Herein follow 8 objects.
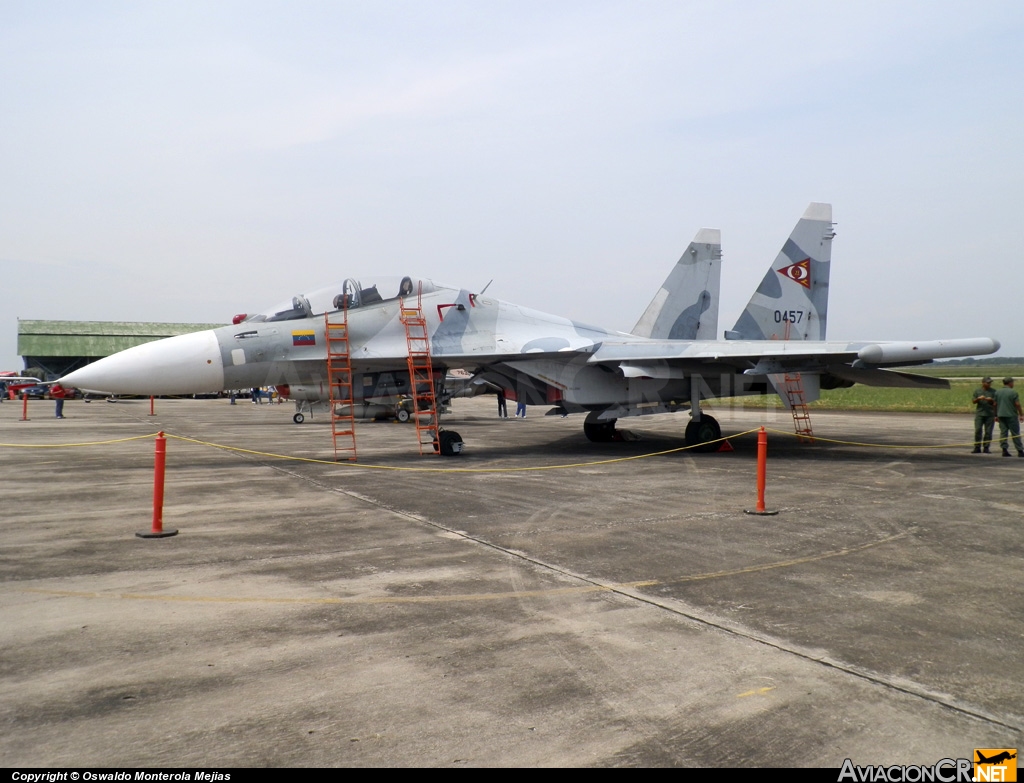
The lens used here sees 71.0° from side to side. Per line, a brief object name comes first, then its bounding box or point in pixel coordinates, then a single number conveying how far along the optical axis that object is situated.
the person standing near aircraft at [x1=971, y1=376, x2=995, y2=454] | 13.90
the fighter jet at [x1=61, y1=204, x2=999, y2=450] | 10.62
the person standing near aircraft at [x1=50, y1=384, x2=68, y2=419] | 27.06
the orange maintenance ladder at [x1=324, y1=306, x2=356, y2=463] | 11.47
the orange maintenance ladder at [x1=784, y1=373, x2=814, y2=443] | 14.45
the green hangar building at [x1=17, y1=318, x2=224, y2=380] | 61.97
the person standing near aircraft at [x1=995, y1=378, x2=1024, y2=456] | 12.85
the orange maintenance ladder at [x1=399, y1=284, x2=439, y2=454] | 11.95
